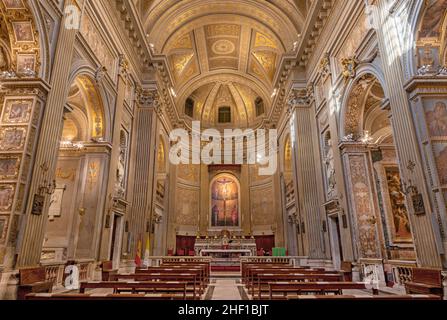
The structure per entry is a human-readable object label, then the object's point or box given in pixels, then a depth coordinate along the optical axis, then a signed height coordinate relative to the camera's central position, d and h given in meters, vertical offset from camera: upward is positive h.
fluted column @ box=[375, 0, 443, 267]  6.01 +2.39
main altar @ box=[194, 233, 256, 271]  15.83 -0.15
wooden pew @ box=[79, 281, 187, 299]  4.76 -0.60
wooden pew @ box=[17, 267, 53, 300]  5.52 -0.63
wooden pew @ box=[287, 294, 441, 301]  3.36 -0.59
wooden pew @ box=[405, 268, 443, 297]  5.36 -0.70
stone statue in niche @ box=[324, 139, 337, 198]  12.05 +3.17
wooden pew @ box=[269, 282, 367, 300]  4.84 -0.64
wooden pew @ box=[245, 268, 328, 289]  7.19 -0.59
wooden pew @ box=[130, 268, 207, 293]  7.23 -0.57
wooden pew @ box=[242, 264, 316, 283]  8.43 -0.77
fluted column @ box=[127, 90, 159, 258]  13.40 +3.86
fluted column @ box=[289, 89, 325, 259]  13.22 +3.46
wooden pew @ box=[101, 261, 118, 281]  7.95 -0.58
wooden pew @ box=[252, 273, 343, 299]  6.14 -0.62
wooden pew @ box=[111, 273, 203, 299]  6.26 -0.60
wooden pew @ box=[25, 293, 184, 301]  3.55 -0.58
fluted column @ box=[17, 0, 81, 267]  6.20 +2.30
